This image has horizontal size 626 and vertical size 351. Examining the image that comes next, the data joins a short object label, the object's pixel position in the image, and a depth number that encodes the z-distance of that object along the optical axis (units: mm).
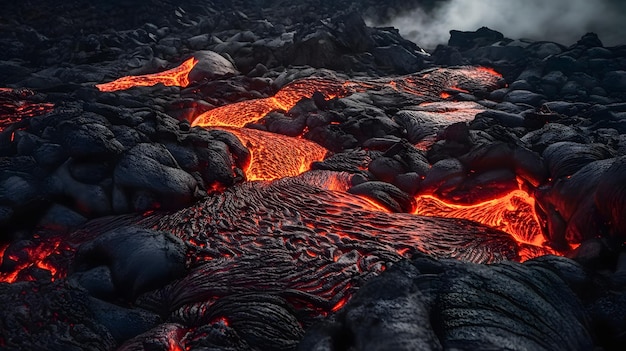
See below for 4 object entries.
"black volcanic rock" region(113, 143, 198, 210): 6539
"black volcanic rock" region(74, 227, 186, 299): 4559
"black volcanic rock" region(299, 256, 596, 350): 2457
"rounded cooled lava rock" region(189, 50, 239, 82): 14719
